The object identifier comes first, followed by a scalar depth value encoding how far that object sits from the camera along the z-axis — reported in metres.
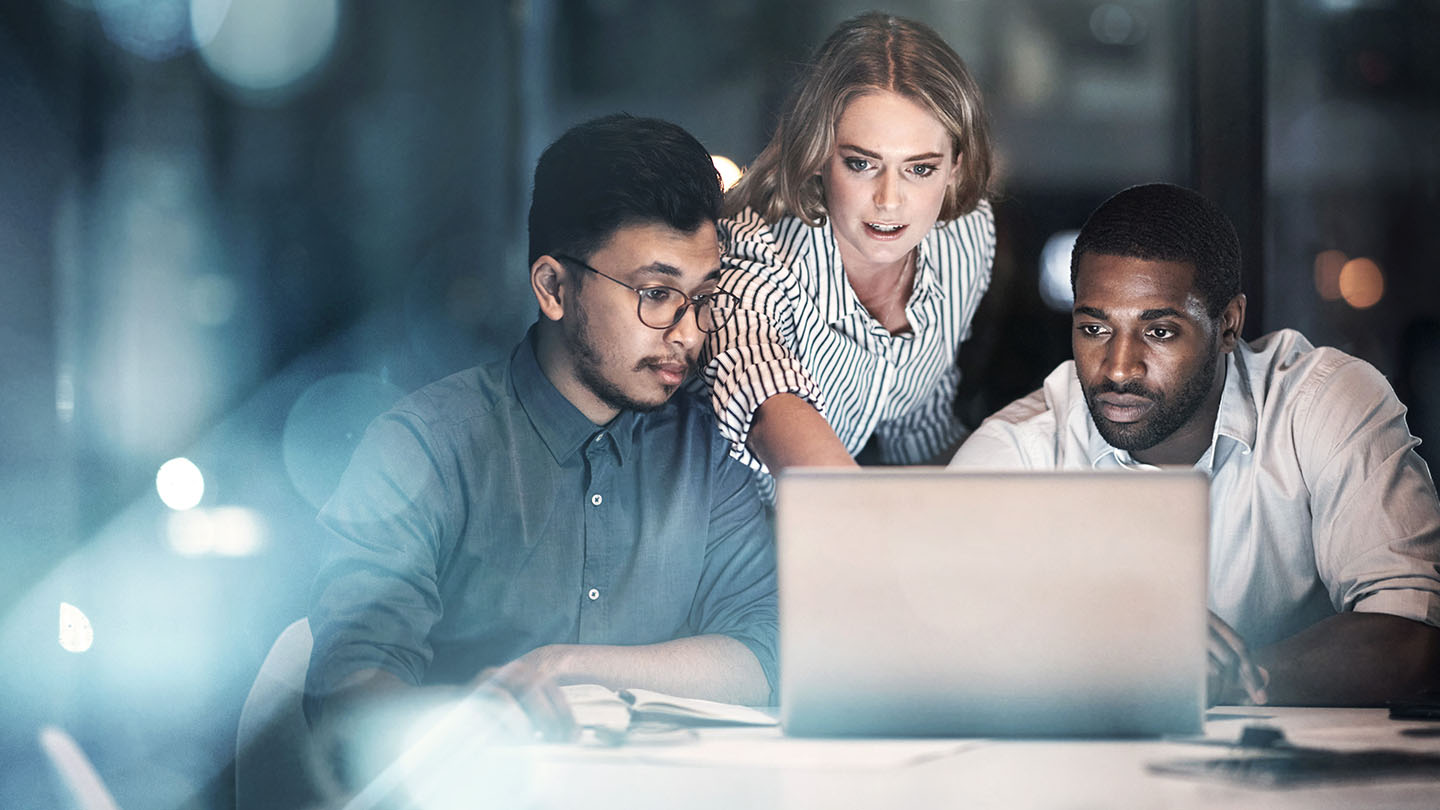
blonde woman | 2.21
